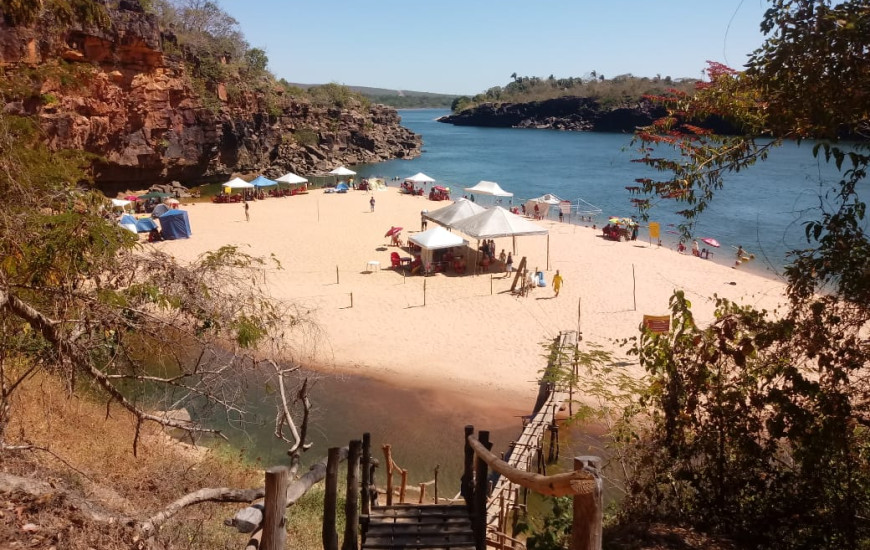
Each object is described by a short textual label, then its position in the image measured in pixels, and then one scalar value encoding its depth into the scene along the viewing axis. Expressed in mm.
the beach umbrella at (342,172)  38350
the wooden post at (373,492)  6305
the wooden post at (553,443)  10448
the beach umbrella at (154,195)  32481
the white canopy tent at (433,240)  18609
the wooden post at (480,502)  5109
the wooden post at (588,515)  2496
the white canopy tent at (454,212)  20266
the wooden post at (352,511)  4898
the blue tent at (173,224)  22469
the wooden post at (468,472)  5594
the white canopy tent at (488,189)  30125
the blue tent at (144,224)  21902
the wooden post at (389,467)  7861
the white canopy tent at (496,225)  18609
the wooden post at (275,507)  3264
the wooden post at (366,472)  5840
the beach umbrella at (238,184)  31525
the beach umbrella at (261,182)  32469
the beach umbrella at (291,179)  34438
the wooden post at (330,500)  4453
